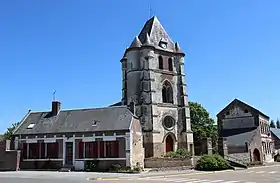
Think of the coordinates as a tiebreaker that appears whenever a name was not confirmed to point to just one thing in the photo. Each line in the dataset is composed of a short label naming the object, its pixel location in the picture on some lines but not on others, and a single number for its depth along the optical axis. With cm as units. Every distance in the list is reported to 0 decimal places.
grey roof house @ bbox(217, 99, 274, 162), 4647
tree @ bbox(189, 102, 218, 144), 5538
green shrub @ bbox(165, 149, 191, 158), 3592
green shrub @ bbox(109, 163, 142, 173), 3006
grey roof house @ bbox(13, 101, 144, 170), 3219
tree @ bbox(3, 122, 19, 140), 5293
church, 3275
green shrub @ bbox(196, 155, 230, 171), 3152
